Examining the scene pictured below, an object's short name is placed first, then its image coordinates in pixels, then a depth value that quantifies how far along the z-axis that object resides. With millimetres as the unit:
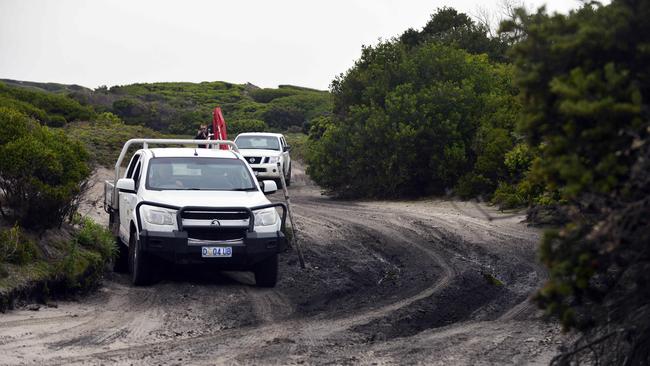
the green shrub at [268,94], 88938
